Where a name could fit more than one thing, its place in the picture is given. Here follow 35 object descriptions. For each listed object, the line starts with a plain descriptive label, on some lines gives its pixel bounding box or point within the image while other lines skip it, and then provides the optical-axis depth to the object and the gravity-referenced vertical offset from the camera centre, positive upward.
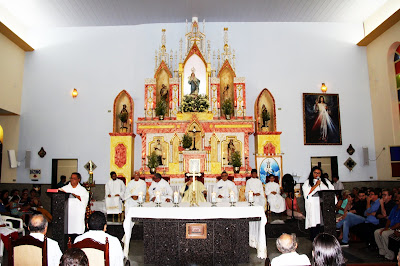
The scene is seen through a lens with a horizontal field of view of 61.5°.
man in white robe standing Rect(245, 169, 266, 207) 10.55 -0.44
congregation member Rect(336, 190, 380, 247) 8.09 -1.11
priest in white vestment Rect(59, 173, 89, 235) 7.13 -0.65
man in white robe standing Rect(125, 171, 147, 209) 10.05 -0.41
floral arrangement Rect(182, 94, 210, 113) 12.63 +2.64
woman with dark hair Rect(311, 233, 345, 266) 2.55 -0.60
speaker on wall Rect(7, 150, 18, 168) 13.34 +0.69
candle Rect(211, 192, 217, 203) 6.73 -0.47
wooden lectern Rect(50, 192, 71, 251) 6.37 -0.80
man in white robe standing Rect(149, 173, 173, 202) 8.84 -0.35
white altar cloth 6.26 -0.73
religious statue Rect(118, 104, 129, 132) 13.22 +2.28
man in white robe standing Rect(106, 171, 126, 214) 10.59 -0.60
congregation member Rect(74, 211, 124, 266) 3.68 -0.66
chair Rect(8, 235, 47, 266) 3.38 -0.75
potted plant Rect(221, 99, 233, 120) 12.90 +2.56
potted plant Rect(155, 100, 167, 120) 12.99 +2.50
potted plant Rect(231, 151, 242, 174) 11.99 +0.43
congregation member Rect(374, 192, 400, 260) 6.84 -1.25
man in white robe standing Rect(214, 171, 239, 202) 10.26 -0.39
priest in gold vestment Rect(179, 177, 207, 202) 8.20 -0.45
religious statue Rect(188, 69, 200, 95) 13.45 +3.64
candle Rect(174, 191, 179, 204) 6.67 -0.44
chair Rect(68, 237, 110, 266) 3.23 -0.72
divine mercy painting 13.80 +2.24
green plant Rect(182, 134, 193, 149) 11.74 +1.14
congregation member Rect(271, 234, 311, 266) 3.11 -0.75
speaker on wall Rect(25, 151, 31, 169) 13.56 +0.61
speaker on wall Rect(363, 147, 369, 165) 13.62 +0.68
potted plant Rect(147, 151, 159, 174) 11.87 +0.42
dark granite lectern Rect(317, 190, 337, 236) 6.32 -0.71
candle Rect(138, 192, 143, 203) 6.77 -0.44
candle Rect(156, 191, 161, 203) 6.67 -0.45
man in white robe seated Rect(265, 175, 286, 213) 10.96 -0.76
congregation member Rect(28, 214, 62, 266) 3.63 -0.63
